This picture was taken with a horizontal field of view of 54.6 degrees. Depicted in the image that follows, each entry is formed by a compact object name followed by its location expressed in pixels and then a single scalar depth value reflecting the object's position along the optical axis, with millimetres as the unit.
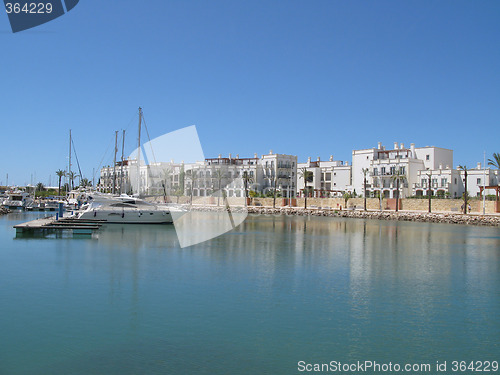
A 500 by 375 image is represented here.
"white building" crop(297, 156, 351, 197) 113950
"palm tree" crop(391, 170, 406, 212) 96681
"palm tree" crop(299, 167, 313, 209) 111738
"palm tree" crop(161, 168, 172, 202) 112250
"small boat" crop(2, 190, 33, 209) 93838
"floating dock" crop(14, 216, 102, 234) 42512
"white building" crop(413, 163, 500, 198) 93438
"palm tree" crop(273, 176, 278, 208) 116875
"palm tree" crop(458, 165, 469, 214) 76938
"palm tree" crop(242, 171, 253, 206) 108256
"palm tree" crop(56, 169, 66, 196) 132625
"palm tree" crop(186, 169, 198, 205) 119200
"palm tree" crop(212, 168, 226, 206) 119625
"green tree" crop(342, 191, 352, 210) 96775
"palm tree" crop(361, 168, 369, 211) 98638
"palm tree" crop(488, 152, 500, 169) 76331
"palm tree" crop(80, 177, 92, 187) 127250
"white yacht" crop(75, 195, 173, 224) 54625
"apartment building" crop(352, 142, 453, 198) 98062
